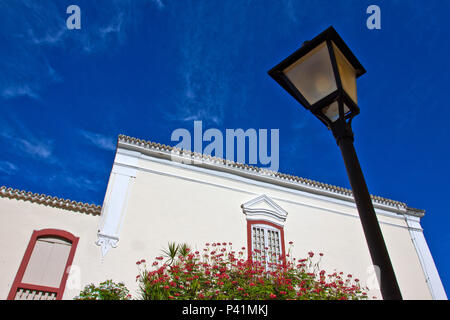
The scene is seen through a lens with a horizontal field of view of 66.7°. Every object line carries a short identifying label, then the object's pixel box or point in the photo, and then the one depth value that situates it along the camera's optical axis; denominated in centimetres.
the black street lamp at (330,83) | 236
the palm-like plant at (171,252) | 1005
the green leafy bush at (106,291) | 859
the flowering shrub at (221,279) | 844
